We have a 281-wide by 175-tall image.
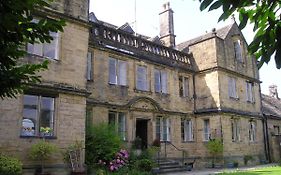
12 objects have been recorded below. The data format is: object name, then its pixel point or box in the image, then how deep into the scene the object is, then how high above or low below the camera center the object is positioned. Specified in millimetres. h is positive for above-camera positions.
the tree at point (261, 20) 2852 +1071
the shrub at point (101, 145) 14719 -482
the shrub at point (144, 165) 15870 -1512
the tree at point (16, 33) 3700 +1256
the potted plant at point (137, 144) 18206 -549
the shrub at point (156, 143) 19141 -521
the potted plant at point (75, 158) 12816 -928
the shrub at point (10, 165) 10130 -963
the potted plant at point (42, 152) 11747 -611
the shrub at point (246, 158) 24203 -1867
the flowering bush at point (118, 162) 14743 -1262
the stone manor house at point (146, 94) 12883 +2354
